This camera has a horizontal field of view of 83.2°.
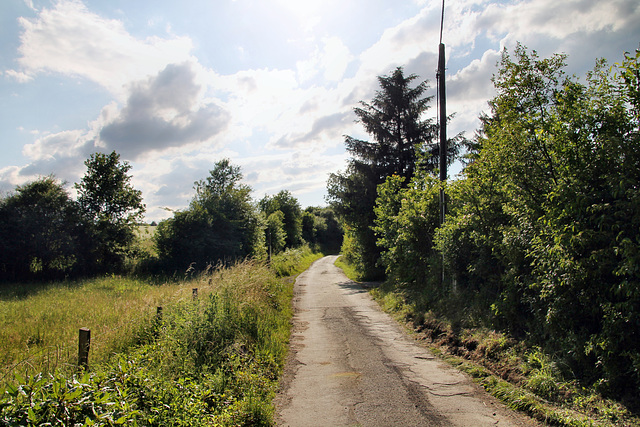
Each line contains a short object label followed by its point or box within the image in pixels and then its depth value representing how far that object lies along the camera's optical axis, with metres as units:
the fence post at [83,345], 4.98
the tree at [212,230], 27.30
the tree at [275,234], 43.78
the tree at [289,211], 59.84
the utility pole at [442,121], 11.25
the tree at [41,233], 20.22
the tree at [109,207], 23.73
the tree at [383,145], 23.86
